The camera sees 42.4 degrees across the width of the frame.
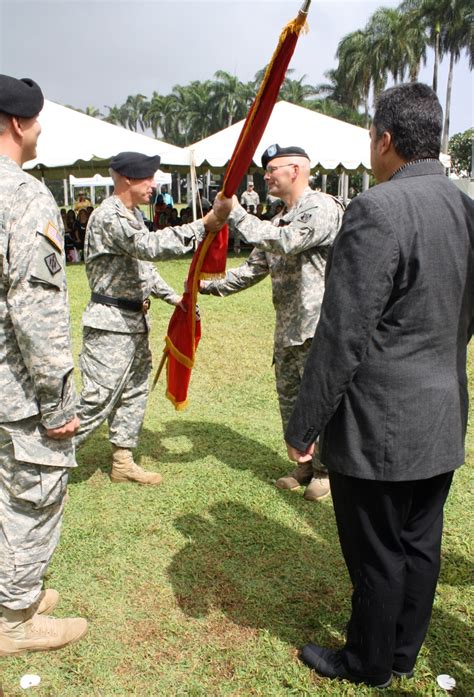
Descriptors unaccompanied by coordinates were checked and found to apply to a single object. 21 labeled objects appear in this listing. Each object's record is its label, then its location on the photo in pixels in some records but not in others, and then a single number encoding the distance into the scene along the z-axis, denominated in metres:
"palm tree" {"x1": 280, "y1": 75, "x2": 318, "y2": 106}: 61.53
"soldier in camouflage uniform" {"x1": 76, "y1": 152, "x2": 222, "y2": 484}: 3.78
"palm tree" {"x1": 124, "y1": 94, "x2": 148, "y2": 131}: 95.19
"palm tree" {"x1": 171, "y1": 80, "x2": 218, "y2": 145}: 71.44
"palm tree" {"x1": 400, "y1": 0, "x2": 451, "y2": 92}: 41.69
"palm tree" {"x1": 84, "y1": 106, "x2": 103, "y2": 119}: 82.40
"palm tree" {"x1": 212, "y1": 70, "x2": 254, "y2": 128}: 67.69
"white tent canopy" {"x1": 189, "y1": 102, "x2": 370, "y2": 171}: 15.73
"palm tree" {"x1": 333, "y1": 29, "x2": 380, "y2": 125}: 47.42
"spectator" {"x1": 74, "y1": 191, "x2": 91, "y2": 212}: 19.01
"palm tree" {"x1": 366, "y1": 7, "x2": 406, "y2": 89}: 44.53
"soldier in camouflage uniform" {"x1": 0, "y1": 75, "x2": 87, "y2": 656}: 2.24
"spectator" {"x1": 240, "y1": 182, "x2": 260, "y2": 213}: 20.86
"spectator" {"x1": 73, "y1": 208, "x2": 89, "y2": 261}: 16.11
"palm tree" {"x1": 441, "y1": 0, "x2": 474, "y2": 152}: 41.22
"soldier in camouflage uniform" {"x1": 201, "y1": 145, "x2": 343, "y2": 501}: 3.44
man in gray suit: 1.96
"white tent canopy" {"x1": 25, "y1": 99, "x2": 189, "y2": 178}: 13.97
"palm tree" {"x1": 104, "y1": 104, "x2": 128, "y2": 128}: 95.12
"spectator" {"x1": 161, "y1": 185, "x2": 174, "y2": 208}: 22.12
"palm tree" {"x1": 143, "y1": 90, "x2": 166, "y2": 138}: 78.81
